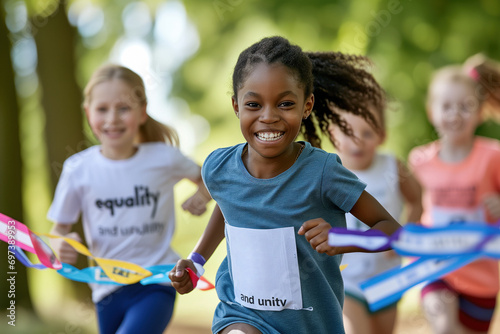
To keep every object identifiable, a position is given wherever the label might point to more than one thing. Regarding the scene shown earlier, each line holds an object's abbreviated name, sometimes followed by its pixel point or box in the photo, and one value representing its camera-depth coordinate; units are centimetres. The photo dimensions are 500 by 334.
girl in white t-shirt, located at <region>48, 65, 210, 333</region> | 792
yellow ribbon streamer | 726
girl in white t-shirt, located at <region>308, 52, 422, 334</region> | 741
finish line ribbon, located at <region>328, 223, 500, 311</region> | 427
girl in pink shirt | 925
